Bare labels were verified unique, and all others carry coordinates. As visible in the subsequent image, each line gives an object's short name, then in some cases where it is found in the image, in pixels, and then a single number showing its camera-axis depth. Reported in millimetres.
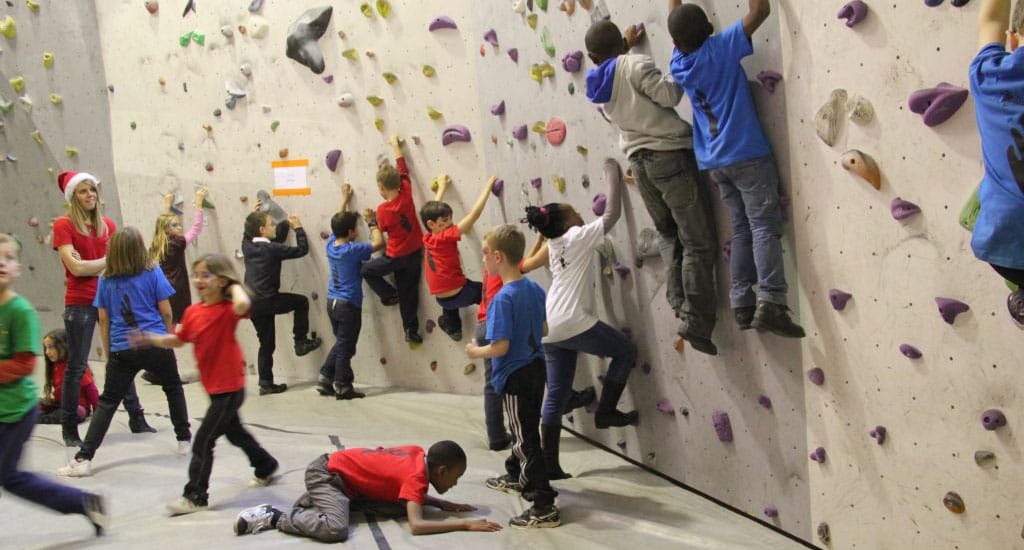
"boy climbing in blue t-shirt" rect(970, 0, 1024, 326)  1896
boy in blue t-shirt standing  3422
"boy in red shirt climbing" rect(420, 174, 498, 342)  4996
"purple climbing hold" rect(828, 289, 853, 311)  2842
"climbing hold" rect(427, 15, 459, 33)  5176
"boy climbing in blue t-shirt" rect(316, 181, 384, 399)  5535
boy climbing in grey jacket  3316
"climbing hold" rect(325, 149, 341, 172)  5801
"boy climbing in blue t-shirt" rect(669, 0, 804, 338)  2984
